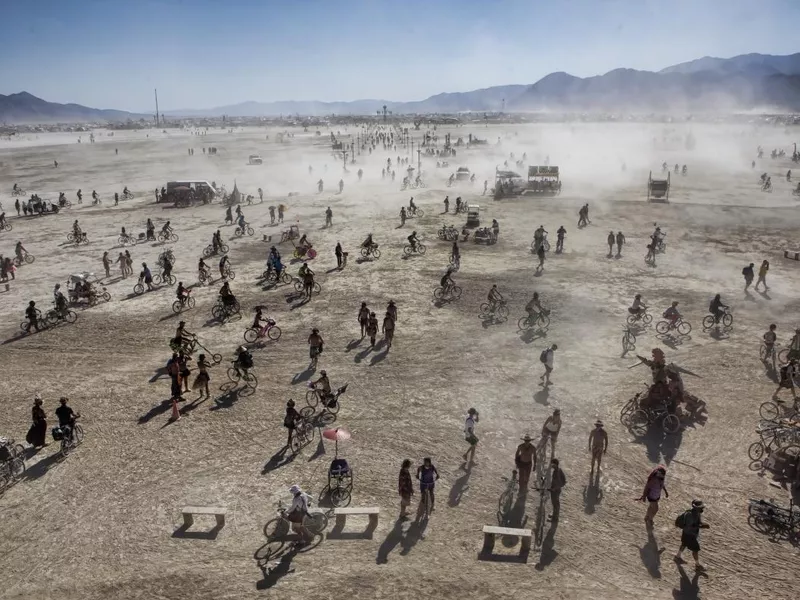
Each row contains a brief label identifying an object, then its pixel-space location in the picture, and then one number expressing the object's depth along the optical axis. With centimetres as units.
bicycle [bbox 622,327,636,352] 1933
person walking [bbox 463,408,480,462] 1345
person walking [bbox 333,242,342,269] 2948
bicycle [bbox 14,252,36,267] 3153
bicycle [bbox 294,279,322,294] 2634
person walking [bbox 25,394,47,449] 1402
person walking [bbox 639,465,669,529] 1084
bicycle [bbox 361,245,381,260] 3192
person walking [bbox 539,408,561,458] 1313
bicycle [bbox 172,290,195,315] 2402
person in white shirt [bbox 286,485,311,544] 1078
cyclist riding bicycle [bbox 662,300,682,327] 2023
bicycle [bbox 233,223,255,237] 3853
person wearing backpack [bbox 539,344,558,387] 1680
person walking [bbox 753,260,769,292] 2478
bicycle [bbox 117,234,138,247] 3617
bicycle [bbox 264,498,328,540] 1111
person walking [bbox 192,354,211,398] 1650
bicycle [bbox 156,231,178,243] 3690
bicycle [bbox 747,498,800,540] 1098
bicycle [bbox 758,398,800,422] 1498
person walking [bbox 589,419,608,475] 1232
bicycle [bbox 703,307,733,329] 2097
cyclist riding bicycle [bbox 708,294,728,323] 2052
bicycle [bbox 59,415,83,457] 1406
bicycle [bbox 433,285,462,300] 2500
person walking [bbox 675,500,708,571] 989
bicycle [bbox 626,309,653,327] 2147
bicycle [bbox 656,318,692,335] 2075
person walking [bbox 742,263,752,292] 2497
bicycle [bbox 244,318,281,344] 2064
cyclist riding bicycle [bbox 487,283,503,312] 2261
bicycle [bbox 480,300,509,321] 2284
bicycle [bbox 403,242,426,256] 3309
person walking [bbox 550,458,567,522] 1126
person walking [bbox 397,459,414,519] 1116
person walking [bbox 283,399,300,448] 1352
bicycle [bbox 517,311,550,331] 2124
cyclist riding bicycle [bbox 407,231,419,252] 3285
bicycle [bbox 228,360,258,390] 1709
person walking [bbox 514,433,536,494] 1183
